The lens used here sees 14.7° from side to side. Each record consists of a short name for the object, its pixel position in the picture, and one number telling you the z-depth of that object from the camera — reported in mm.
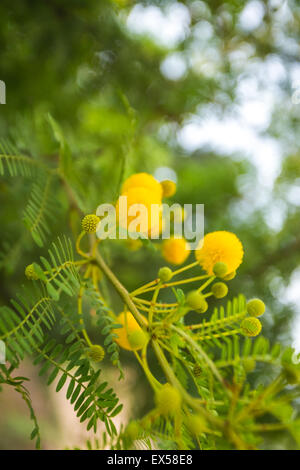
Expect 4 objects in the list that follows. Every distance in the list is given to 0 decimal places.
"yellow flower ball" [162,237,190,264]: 365
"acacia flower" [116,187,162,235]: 338
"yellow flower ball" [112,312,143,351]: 333
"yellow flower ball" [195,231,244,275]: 327
